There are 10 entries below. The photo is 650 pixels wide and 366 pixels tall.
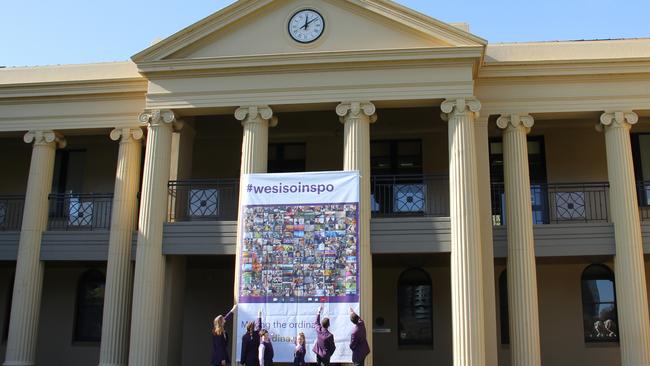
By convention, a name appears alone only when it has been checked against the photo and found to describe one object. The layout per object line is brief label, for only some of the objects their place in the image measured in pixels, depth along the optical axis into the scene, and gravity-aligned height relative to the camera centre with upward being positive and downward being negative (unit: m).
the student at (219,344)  13.11 -0.27
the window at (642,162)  17.95 +4.60
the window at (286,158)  19.59 +4.97
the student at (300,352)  13.55 -0.40
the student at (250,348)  13.50 -0.34
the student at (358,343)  12.84 -0.20
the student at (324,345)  13.09 -0.25
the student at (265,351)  13.16 -0.38
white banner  14.48 +1.68
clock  16.08 +7.16
